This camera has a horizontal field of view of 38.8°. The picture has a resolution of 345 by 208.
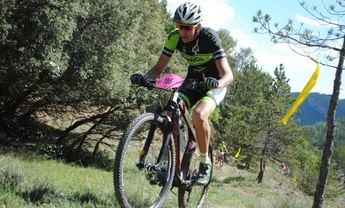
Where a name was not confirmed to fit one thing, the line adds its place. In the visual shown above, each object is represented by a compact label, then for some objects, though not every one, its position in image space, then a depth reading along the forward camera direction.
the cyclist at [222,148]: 46.49
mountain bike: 5.32
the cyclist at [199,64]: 5.80
